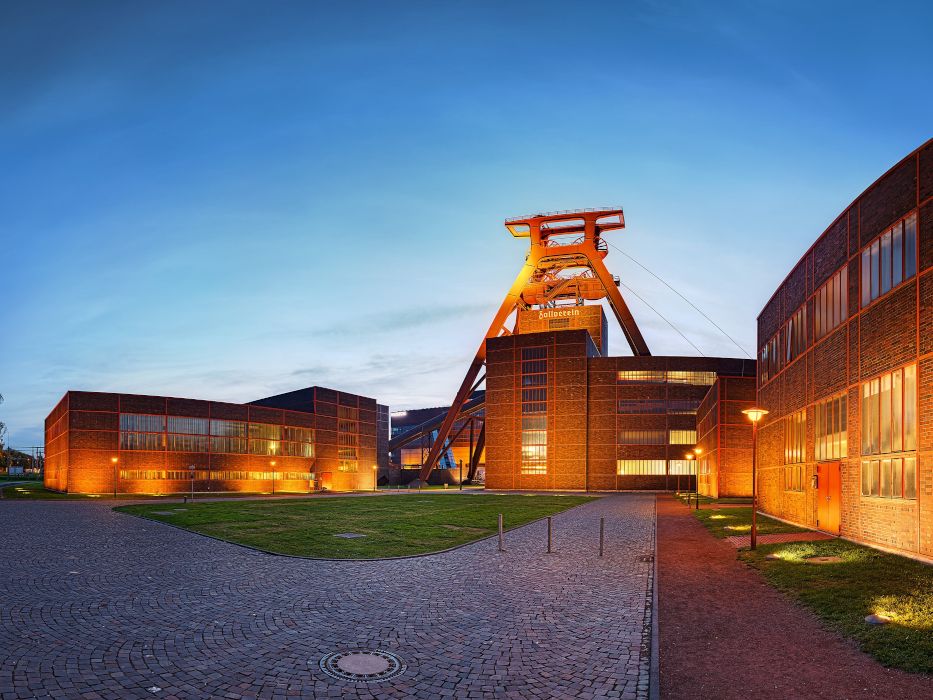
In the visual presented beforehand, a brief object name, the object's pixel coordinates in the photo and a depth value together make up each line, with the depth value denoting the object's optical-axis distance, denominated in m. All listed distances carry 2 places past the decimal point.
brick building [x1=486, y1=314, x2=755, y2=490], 80.75
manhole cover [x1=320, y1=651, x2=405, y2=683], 7.50
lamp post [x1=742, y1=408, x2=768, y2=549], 20.06
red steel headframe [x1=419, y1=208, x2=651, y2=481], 94.88
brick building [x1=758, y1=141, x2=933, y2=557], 16.16
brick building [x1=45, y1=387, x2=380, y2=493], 64.25
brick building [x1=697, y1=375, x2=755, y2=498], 52.88
